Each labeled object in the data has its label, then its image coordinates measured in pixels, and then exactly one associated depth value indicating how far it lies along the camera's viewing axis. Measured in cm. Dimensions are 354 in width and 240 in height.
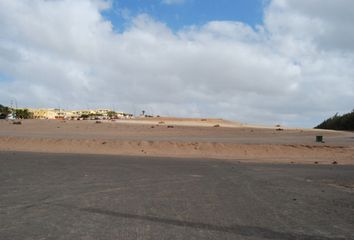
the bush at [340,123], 6038
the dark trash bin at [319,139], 3693
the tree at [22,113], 8125
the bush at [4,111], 7388
